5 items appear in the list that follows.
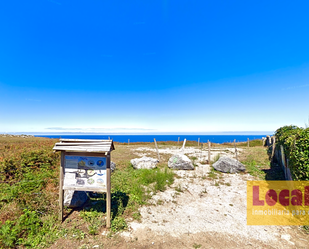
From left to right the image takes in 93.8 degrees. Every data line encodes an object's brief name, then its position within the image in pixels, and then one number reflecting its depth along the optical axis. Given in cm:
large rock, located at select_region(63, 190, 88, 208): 505
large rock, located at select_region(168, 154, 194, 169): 1070
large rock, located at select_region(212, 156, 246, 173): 1001
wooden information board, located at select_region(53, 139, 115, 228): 427
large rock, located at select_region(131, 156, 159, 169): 1059
